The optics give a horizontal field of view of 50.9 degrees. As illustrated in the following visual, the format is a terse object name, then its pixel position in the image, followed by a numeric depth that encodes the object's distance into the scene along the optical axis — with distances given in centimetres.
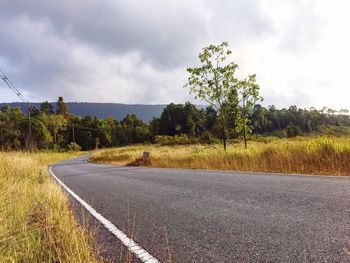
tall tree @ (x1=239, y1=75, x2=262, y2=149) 2858
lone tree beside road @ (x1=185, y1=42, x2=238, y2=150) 2578
